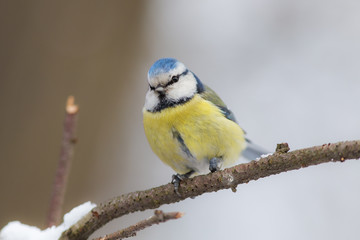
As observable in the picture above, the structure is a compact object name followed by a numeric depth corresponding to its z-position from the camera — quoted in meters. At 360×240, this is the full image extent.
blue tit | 2.20
